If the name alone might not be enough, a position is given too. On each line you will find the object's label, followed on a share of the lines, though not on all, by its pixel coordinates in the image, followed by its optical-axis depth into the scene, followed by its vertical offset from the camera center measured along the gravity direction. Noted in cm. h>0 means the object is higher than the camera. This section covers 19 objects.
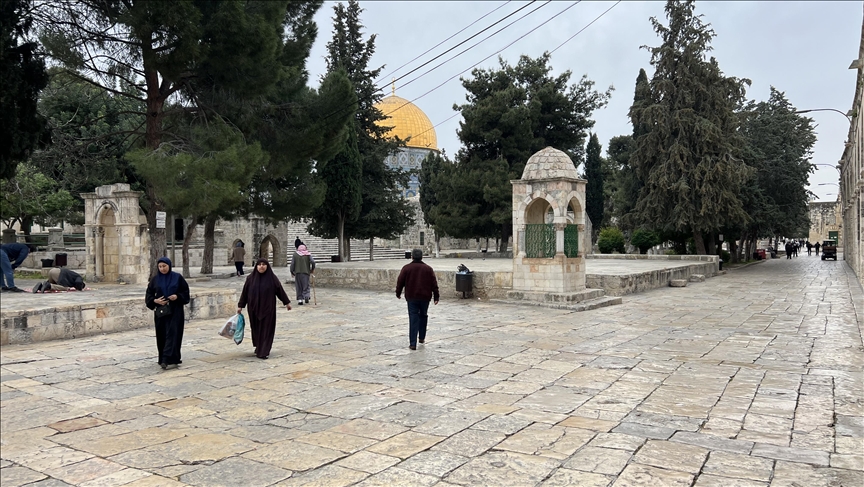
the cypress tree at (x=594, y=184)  3800 +388
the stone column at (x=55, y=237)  2527 +65
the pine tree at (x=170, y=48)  1206 +451
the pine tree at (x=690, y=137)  2653 +492
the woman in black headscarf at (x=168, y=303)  646 -59
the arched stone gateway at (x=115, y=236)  1342 +35
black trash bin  1434 -92
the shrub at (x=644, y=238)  3362 +23
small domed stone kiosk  1285 +17
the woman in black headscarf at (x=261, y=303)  721 -69
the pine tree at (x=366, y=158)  2630 +411
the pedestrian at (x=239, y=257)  2231 -32
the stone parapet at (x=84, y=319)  792 -103
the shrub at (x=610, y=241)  3353 +9
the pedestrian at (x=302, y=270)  1294 -50
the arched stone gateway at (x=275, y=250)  2798 -8
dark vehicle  3984 -77
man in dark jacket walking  784 -61
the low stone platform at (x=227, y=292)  822 -95
